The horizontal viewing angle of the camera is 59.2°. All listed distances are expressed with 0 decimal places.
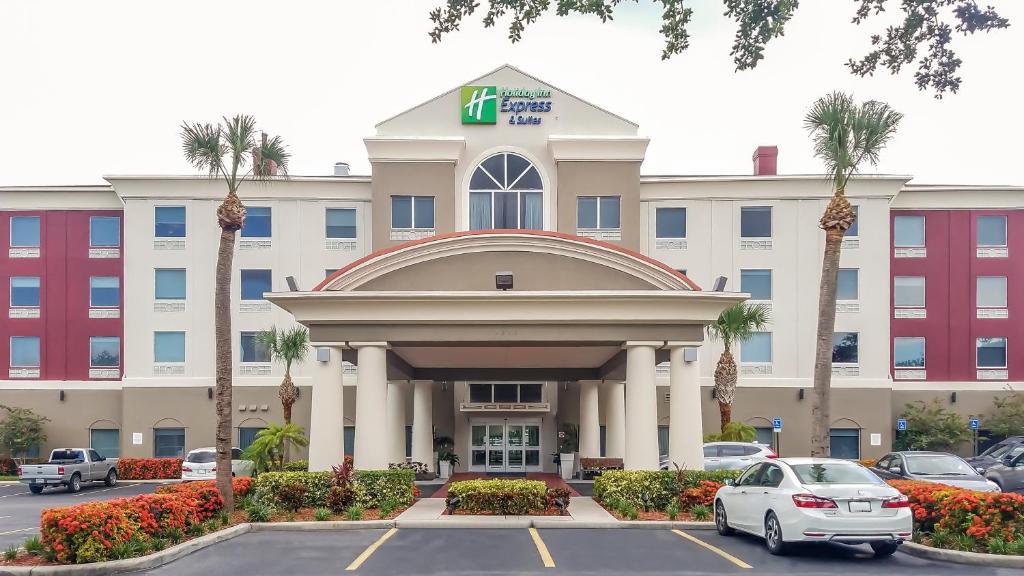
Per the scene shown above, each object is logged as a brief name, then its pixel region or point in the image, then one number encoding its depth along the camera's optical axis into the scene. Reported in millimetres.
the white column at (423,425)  33188
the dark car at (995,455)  28759
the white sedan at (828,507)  13609
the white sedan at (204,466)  32406
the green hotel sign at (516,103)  38062
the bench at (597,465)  30900
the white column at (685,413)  22453
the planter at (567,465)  34031
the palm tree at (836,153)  20562
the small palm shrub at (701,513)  19375
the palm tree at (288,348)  36906
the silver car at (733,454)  27328
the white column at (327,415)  22266
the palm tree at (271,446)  31266
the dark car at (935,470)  21031
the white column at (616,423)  32625
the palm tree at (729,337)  33688
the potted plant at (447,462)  34531
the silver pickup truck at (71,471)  31953
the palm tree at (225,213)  19266
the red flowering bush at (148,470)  37531
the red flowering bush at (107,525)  13656
